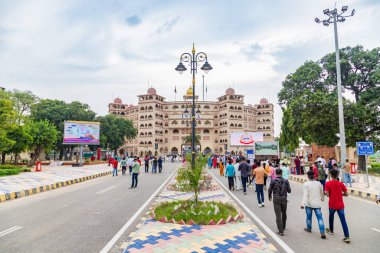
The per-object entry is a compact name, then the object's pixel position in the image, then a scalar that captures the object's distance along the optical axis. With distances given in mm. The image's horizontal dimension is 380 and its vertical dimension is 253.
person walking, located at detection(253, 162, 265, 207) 9223
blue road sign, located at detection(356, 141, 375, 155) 14352
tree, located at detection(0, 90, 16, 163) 22922
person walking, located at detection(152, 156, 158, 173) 24428
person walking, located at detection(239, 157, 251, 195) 12083
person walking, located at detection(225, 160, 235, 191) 13508
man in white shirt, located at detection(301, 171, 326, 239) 5955
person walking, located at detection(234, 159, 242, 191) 13609
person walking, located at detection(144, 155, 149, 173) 25405
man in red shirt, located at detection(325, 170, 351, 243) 5644
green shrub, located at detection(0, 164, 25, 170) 25116
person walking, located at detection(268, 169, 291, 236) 6187
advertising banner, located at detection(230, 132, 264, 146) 43188
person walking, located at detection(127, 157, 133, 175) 21875
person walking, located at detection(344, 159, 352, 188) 14295
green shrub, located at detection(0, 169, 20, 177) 21094
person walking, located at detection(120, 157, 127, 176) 23514
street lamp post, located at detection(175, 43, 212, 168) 13664
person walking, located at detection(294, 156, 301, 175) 22747
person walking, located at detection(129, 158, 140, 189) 13729
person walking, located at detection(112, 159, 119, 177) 22266
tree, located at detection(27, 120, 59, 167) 30012
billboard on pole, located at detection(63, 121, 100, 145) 33906
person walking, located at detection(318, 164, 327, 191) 13039
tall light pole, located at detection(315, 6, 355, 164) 16281
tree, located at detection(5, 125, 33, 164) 28078
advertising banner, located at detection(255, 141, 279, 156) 34406
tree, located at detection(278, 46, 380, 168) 22828
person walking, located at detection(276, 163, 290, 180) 11273
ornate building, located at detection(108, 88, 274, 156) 84875
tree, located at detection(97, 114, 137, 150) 53906
